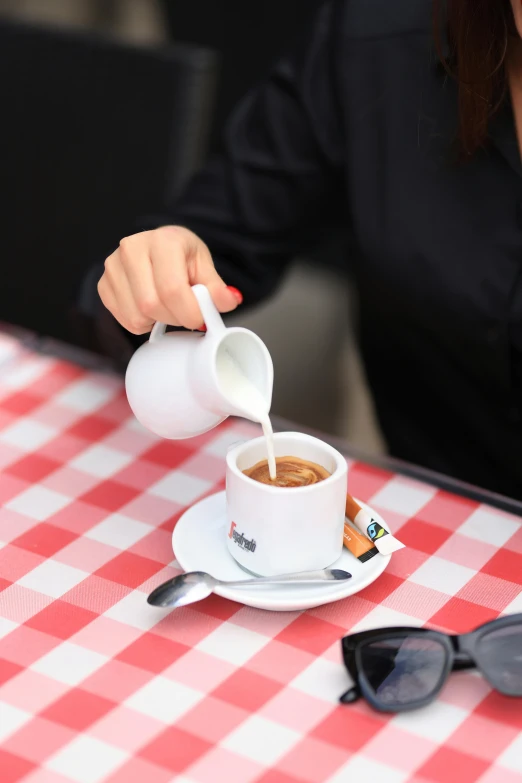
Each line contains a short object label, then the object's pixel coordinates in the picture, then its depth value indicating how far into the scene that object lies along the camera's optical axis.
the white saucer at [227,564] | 1.18
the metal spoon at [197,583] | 1.18
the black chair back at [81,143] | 1.63
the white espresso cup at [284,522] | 1.17
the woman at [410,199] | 1.40
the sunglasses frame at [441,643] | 1.13
